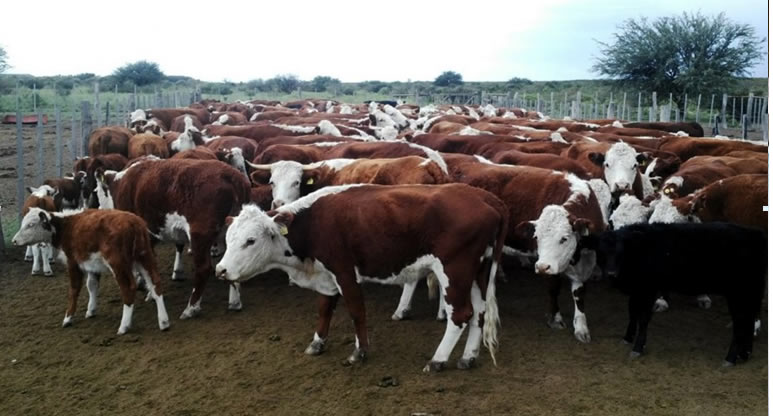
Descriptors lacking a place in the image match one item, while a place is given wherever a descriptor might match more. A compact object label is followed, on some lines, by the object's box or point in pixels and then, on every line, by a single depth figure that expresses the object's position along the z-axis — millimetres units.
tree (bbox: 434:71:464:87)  79062
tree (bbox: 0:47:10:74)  37491
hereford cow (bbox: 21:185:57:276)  9164
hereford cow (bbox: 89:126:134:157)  14164
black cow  5984
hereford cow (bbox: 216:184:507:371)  5840
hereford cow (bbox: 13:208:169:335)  7102
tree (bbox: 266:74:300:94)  67469
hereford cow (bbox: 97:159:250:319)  7719
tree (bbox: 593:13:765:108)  36250
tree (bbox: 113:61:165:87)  60062
